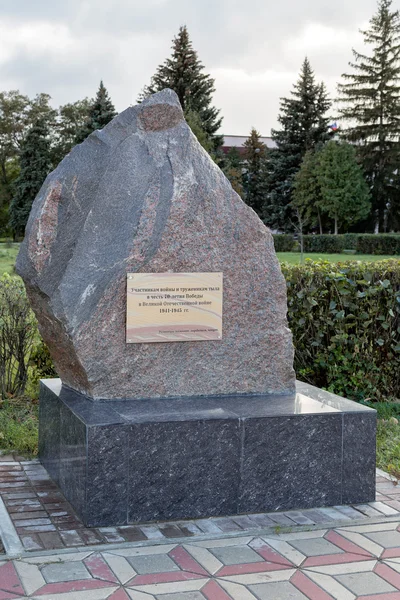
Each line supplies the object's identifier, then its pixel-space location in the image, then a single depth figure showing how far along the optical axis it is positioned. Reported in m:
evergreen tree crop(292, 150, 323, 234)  42.78
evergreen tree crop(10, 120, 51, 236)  43.28
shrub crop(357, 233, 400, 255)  31.58
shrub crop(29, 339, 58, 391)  7.30
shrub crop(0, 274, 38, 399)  7.04
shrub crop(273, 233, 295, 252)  36.16
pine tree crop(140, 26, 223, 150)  39.19
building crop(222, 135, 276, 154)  57.81
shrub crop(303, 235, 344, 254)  34.41
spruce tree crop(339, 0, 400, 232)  45.31
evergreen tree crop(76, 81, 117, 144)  34.88
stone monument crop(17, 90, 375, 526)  4.14
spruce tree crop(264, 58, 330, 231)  44.44
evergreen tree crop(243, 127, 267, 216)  49.22
